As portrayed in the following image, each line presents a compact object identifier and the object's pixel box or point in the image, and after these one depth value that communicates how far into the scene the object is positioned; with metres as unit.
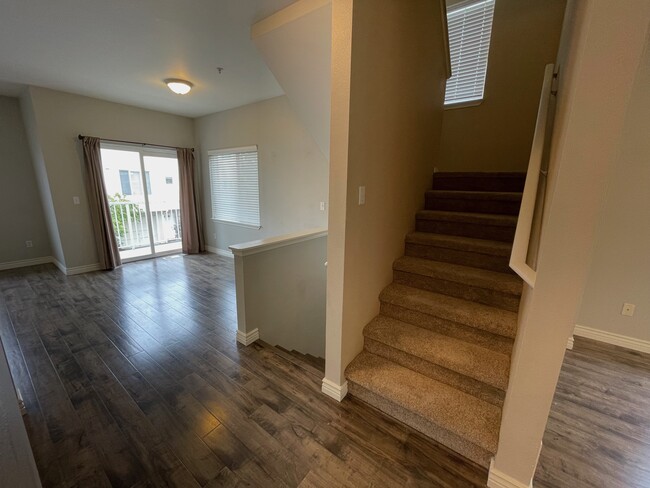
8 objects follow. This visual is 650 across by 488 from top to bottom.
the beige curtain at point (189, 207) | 5.38
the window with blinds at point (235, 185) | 4.72
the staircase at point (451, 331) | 1.50
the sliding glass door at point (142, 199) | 4.67
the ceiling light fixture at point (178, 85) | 3.37
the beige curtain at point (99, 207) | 4.17
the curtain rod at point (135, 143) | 4.08
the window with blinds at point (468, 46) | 3.24
